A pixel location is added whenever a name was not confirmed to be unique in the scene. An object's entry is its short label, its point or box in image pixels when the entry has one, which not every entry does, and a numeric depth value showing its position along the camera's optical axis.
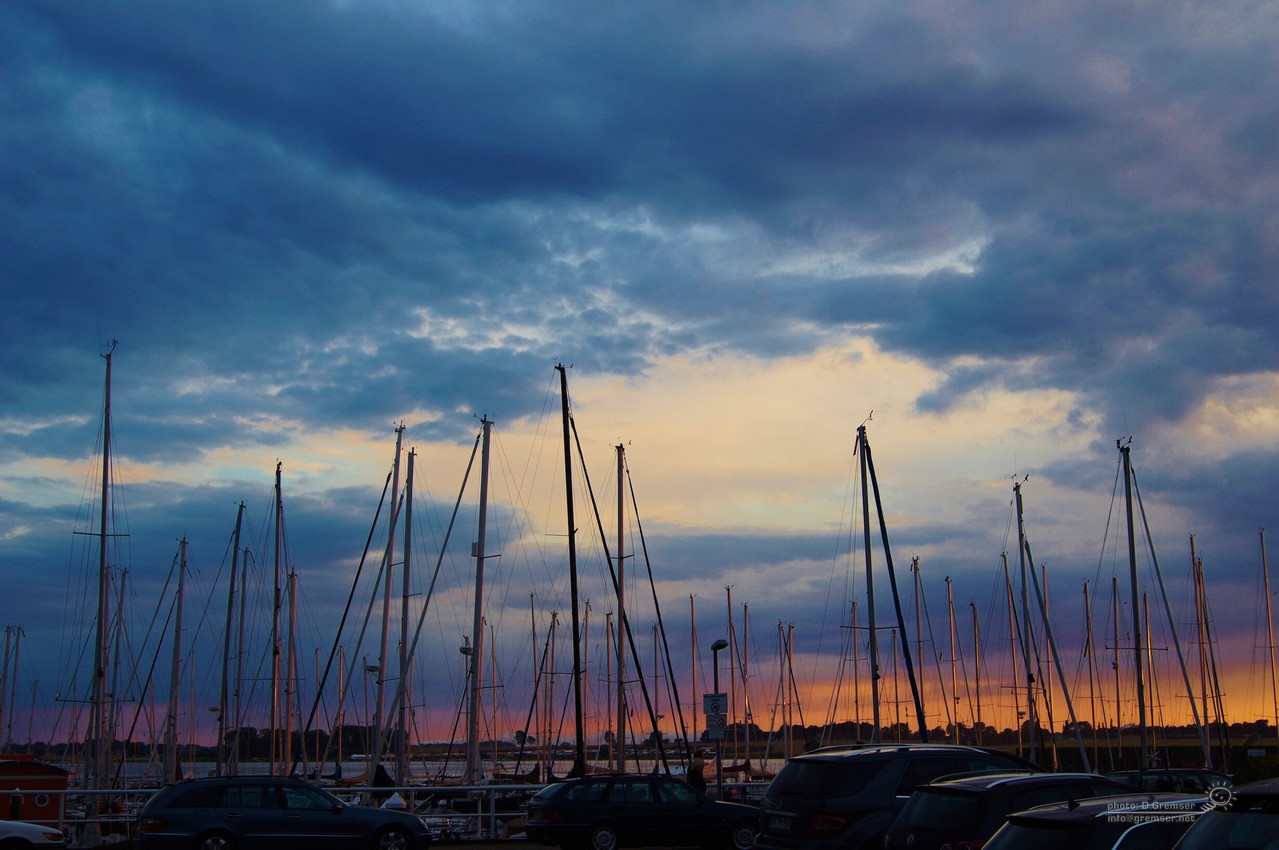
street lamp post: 27.28
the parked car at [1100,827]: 9.24
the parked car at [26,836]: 18.75
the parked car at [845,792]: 14.06
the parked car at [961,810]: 11.77
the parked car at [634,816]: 20.89
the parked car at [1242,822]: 7.38
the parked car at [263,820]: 18.58
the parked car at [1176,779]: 24.75
